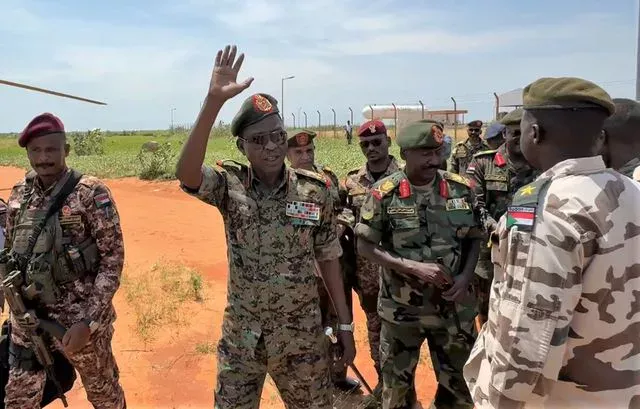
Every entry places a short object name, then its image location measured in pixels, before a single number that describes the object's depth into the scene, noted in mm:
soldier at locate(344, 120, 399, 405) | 4180
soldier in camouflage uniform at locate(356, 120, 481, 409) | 2992
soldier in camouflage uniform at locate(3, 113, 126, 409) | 2906
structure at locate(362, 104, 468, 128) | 37862
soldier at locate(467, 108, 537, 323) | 3961
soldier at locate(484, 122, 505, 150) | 5727
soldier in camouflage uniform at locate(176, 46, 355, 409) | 2510
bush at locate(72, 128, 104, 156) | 32844
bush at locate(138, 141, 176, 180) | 17609
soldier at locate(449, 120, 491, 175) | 7297
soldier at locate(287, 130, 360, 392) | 4176
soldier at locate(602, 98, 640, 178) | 2807
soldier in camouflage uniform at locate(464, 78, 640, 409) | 1451
